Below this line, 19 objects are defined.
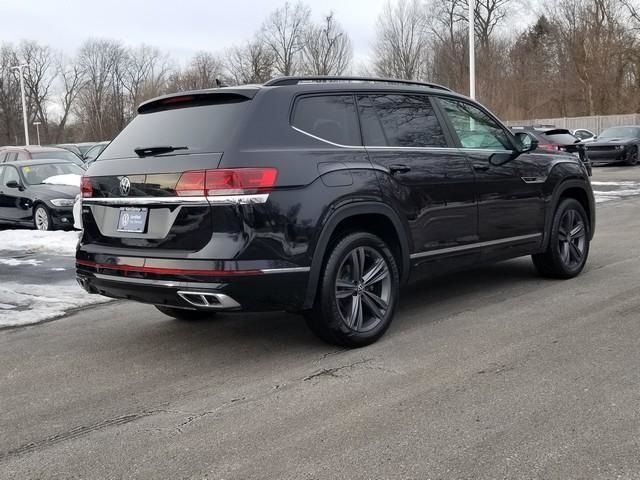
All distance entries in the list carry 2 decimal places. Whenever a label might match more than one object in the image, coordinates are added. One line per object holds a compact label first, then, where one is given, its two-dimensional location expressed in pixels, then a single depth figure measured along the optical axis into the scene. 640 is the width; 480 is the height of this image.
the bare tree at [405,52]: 51.00
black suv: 4.21
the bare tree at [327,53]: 52.75
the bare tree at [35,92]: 76.56
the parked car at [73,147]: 28.96
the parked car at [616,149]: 25.16
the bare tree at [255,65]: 56.41
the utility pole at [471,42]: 23.44
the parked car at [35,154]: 16.55
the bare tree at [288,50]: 55.38
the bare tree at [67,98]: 79.00
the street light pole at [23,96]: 44.69
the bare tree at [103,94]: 76.94
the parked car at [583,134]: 34.06
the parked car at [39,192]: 12.20
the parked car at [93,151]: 24.65
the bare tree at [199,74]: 62.12
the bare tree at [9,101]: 73.19
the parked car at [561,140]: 18.23
